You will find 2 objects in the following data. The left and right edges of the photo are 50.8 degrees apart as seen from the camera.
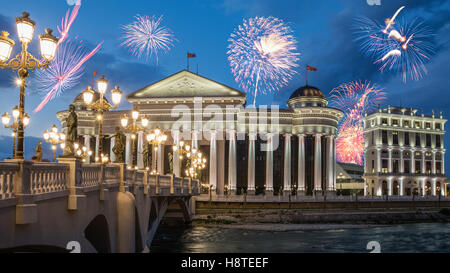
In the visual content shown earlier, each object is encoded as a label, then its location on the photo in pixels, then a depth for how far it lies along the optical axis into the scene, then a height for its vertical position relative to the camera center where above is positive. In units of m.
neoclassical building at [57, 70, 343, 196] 76.12 +6.16
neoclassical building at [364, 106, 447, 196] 100.62 +4.19
